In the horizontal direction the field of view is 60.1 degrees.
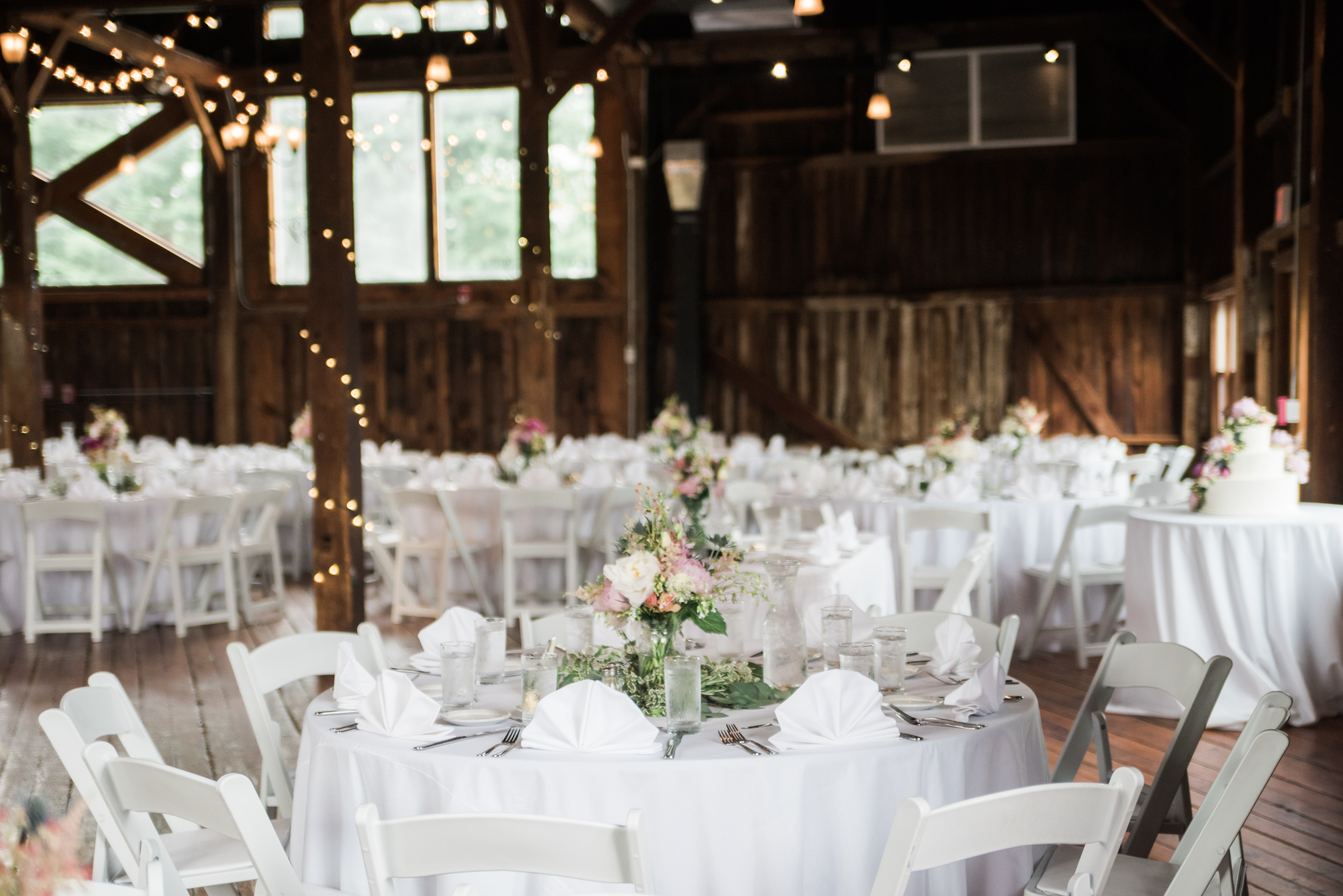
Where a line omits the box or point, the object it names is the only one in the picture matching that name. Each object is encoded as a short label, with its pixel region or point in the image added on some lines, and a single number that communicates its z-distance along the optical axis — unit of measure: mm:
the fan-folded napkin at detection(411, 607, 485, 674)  3168
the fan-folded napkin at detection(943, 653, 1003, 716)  2613
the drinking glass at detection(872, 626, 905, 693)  2816
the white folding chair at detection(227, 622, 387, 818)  2979
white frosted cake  5301
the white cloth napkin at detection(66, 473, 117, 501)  7453
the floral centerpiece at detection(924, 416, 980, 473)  7344
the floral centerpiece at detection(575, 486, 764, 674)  2555
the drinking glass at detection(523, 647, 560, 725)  2617
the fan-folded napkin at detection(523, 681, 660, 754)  2385
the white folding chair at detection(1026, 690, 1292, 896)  2064
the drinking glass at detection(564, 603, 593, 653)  2889
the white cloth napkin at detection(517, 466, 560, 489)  7863
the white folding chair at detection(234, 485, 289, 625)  7645
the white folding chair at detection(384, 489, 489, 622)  7387
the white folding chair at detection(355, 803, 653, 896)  1795
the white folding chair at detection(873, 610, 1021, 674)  3221
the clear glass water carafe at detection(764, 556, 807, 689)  2891
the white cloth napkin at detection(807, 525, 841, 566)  4984
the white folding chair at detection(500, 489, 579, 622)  7141
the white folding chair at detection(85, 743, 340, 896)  2057
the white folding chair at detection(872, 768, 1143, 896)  1827
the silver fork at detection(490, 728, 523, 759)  2413
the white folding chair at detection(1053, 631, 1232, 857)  2816
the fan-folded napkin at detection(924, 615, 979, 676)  2973
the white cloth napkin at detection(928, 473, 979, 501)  6984
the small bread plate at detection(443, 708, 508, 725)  2623
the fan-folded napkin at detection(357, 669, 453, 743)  2520
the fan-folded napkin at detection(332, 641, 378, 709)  2750
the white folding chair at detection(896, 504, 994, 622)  6150
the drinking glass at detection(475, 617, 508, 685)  2959
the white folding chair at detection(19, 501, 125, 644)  6898
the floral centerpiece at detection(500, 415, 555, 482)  8125
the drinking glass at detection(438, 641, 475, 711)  2721
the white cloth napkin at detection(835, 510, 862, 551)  5219
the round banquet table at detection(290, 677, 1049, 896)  2305
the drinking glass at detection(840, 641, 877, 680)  2734
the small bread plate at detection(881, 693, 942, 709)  2686
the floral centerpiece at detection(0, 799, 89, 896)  1181
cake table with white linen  5027
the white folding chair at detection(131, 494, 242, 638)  7195
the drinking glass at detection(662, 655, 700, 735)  2479
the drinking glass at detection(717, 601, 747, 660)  3000
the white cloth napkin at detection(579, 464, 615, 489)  8062
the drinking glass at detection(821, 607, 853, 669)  2900
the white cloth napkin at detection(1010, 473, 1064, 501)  7059
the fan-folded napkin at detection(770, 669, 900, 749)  2400
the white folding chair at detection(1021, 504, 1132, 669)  6191
